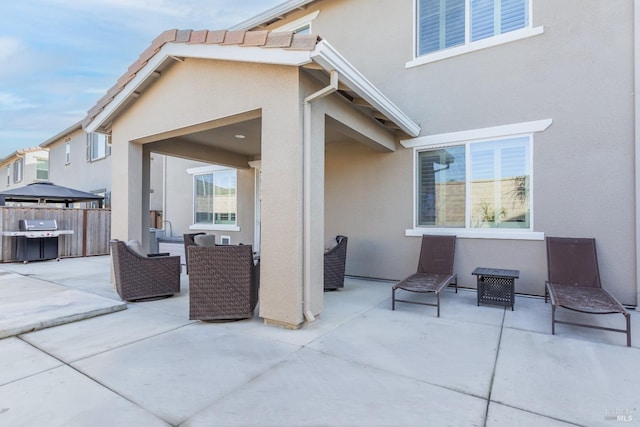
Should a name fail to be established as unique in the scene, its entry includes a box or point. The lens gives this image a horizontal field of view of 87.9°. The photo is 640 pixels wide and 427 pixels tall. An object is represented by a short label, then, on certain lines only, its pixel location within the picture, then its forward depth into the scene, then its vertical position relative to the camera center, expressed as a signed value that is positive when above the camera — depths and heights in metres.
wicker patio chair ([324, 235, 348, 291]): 6.20 -0.96
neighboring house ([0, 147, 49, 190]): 21.73 +3.29
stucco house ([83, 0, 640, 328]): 4.31 +1.50
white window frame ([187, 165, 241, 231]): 10.17 +0.04
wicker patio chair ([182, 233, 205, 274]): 7.69 -0.61
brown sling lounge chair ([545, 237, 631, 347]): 4.63 -0.87
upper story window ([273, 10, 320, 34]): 8.26 +4.86
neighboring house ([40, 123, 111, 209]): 15.19 +2.66
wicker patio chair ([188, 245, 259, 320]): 4.39 -0.92
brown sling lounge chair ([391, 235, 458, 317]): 5.85 -0.86
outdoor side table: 5.14 -1.14
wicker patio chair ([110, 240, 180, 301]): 5.42 -1.02
